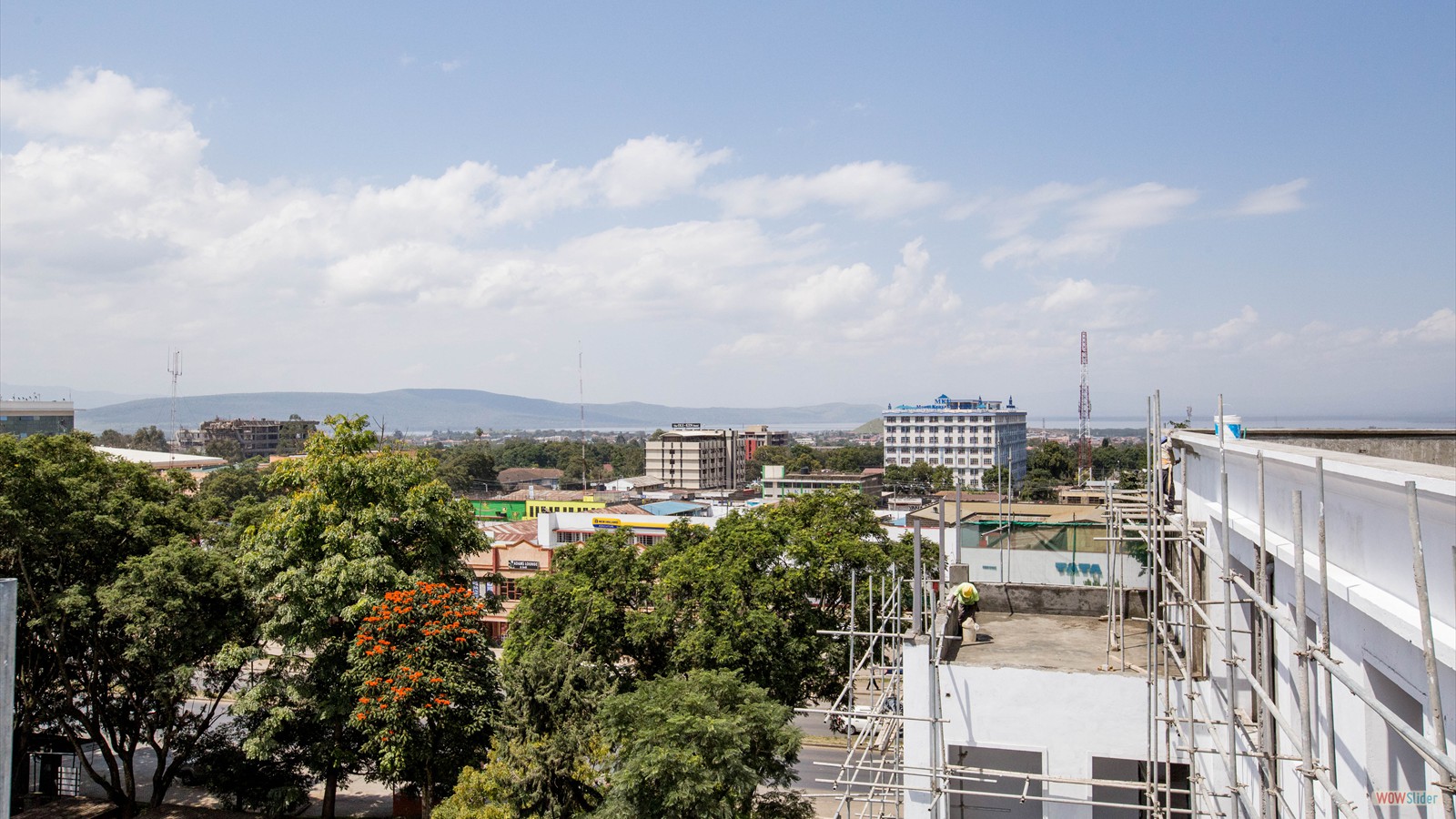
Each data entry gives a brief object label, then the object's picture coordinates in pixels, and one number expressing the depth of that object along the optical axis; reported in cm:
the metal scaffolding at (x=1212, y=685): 459
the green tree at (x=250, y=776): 1950
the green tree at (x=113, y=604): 1798
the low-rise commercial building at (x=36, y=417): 9694
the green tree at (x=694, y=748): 1322
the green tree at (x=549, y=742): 1570
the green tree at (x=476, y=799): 1497
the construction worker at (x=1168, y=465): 1210
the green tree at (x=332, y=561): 1759
